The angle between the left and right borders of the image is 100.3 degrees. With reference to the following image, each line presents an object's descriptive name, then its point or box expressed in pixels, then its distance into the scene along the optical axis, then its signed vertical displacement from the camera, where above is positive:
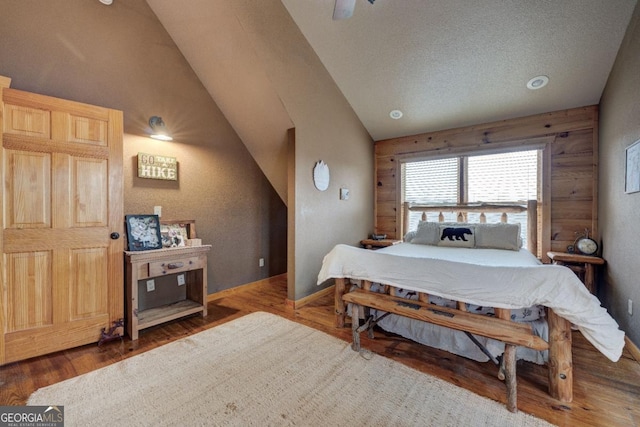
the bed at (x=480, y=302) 1.57 -0.67
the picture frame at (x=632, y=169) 2.07 +0.35
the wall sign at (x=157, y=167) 2.84 +0.51
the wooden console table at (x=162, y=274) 2.48 -0.74
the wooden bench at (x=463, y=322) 1.59 -0.75
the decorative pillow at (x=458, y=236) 3.30 -0.30
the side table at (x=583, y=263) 2.80 -0.57
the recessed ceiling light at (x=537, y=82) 3.00 +1.48
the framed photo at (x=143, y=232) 2.63 -0.20
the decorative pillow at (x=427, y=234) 3.51 -0.29
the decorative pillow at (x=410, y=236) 3.79 -0.35
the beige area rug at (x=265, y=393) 1.53 -1.18
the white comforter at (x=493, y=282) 1.53 -0.49
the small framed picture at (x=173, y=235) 2.92 -0.26
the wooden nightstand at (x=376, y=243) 4.27 -0.50
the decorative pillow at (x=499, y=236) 3.12 -0.30
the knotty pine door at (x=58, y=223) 2.00 -0.09
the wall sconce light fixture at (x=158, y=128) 2.85 +0.91
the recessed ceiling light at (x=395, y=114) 3.97 +1.48
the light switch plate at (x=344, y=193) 3.96 +0.28
